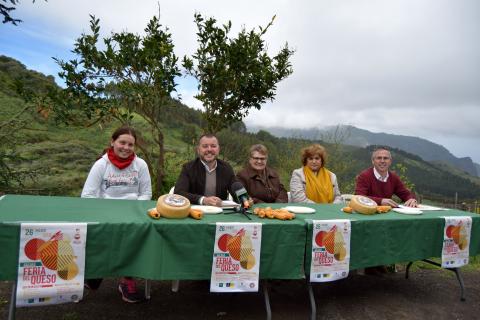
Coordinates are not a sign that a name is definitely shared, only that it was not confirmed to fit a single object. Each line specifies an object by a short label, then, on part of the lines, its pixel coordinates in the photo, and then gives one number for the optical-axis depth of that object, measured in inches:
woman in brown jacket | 154.3
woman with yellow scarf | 166.1
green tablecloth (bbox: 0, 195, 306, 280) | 82.0
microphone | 105.5
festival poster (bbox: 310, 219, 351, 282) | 102.1
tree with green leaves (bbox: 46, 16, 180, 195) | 178.4
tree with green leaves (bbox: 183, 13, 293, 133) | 195.6
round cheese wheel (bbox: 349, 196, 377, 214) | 120.6
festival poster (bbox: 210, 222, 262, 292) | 91.7
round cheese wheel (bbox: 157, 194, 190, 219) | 91.0
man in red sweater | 165.2
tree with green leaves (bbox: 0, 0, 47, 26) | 166.1
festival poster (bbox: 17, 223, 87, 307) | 76.7
